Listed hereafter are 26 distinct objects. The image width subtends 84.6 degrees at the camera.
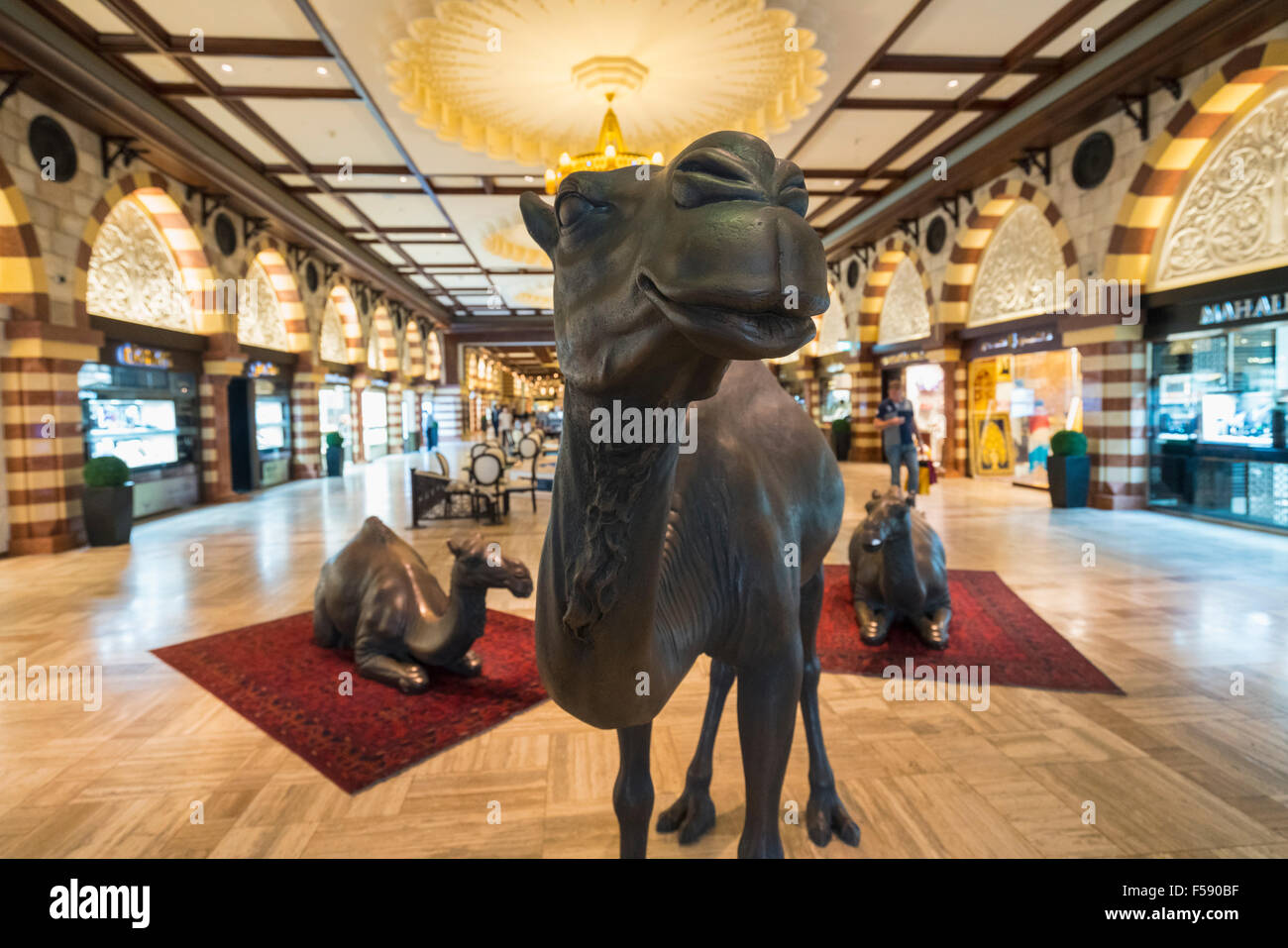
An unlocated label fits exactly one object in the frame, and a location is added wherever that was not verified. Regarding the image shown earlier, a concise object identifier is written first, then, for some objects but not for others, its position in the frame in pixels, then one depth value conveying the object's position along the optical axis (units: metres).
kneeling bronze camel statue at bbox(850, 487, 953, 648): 5.00
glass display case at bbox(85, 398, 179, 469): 11.12
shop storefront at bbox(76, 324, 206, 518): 11.09
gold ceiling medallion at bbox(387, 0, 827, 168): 7.76
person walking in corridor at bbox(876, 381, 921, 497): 11.94
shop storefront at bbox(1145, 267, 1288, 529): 9.17
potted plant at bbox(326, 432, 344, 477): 19.03
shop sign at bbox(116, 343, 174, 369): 11.49
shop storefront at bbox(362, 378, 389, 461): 25.58
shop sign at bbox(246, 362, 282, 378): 16.16
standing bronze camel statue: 0.87
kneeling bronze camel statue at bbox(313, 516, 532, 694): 4.14
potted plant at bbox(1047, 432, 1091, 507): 11.59
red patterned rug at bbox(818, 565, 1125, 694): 4.43
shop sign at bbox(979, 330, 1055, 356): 13.49
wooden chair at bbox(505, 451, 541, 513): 12.10
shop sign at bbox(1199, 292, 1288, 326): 8.92
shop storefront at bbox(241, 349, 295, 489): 16.47
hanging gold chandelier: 8.90
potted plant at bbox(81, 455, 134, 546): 9.52
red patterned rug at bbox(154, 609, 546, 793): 3.57
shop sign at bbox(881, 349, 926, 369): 17.96
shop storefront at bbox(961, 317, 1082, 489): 15.86
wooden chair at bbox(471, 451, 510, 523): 10.95
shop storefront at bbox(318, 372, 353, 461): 21.44
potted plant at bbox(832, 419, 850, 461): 20.66
